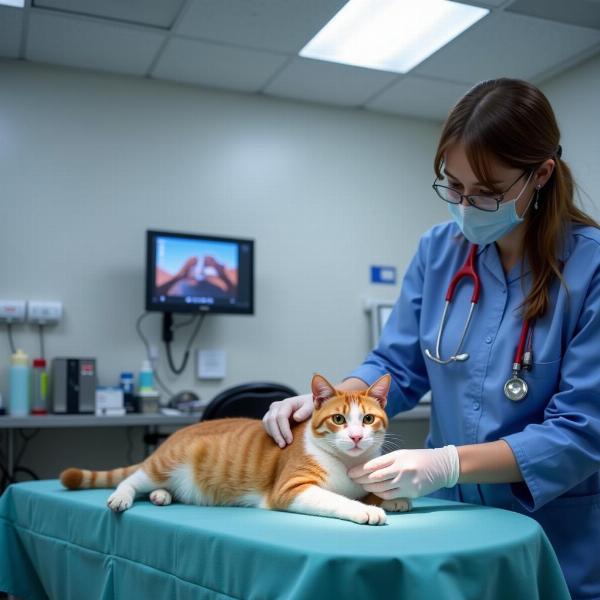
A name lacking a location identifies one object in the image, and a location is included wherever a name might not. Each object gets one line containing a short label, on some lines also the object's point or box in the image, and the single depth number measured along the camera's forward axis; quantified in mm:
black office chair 2646
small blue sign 4332
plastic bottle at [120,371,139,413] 3516
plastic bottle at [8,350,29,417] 3309
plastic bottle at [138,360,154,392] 3579
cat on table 1196
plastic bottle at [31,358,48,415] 3402
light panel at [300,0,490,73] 3174
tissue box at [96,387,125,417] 3402
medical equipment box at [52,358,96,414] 3340
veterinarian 1166
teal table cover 867
